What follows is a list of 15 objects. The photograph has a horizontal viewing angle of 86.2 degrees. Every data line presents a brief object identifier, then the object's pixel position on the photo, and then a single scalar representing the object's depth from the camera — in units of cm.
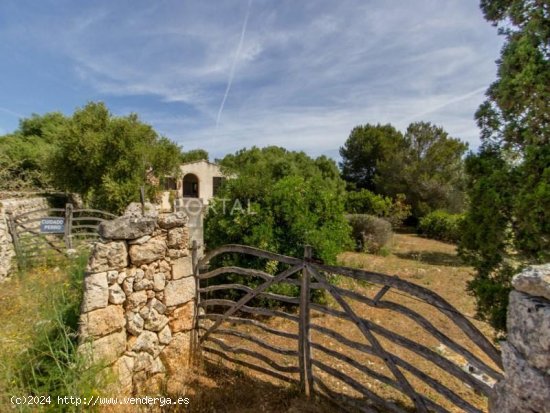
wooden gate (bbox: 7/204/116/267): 670
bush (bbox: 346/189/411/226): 1527
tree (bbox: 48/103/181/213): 1254
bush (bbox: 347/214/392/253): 1116
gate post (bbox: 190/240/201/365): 363
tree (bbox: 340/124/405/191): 2559
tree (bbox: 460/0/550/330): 230
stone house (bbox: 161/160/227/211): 2545
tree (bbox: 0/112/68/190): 1268
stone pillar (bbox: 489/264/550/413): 138
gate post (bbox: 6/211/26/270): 667
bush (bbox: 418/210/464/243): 1434
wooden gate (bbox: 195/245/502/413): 223
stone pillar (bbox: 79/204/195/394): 269
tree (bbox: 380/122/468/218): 1803
